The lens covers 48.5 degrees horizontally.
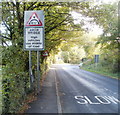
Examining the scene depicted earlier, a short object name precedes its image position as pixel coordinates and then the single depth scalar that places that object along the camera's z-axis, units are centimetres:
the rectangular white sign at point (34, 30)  585
